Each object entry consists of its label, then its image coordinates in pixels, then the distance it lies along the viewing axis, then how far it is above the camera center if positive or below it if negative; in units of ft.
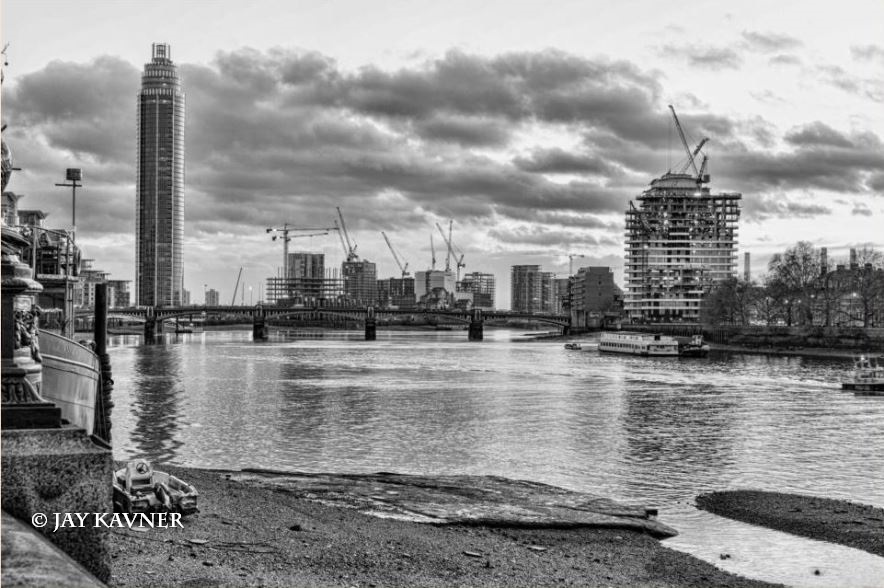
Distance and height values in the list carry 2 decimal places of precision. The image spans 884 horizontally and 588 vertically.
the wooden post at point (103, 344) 134.92 -6.40
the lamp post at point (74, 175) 172.14 +24.26
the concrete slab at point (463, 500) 78.79 -18.53
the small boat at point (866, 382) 235.61 -19.46
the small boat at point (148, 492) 54.65 -12.02
